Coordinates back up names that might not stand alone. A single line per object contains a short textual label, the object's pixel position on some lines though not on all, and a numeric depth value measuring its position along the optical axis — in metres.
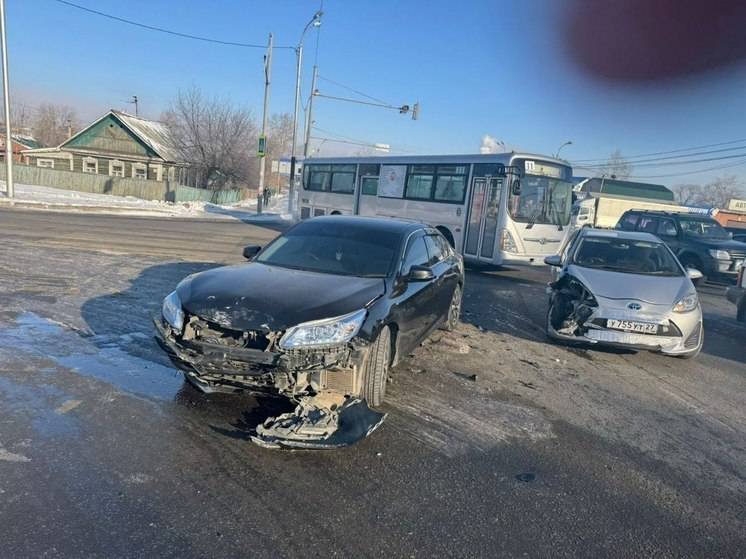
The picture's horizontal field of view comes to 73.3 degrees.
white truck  35.03
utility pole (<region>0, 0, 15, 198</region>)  22.22
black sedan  3.60
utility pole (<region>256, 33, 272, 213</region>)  29.53
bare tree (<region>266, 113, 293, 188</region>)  78.06
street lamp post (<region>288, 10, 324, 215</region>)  28.27
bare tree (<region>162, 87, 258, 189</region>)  41.75
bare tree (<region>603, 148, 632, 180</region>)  71.75
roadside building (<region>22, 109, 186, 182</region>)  43.84
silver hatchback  6.21
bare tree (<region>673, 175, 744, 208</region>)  100.88
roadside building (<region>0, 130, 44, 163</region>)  55.00
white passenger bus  12.92
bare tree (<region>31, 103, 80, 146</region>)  93.19
